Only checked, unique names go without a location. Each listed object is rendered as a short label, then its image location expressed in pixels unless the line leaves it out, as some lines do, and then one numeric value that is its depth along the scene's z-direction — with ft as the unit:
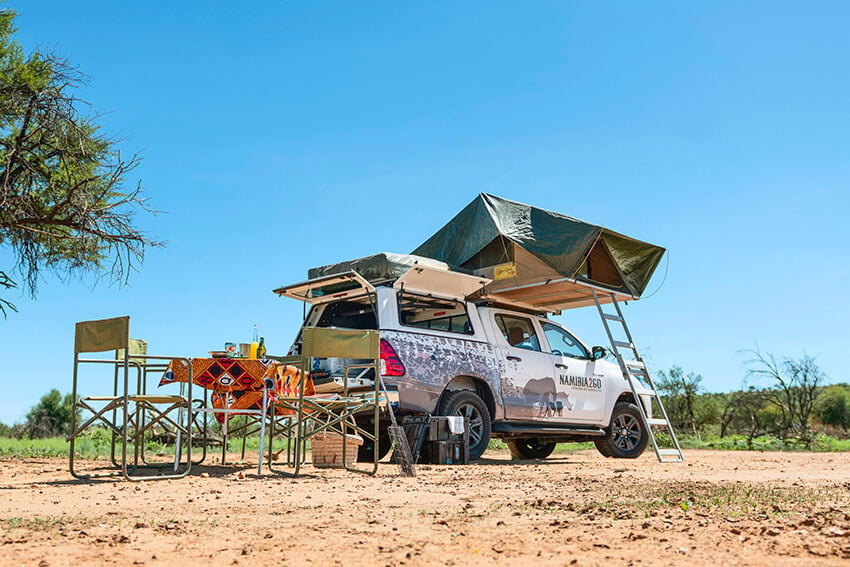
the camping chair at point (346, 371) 22.70
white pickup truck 27.91
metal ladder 36.11
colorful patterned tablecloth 23.32
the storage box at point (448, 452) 27.37
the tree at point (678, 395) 76.13
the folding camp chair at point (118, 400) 21.02
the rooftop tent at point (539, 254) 35.17
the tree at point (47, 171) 41.22
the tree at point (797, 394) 68.08
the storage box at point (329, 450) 26.63
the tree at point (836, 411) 113.59
